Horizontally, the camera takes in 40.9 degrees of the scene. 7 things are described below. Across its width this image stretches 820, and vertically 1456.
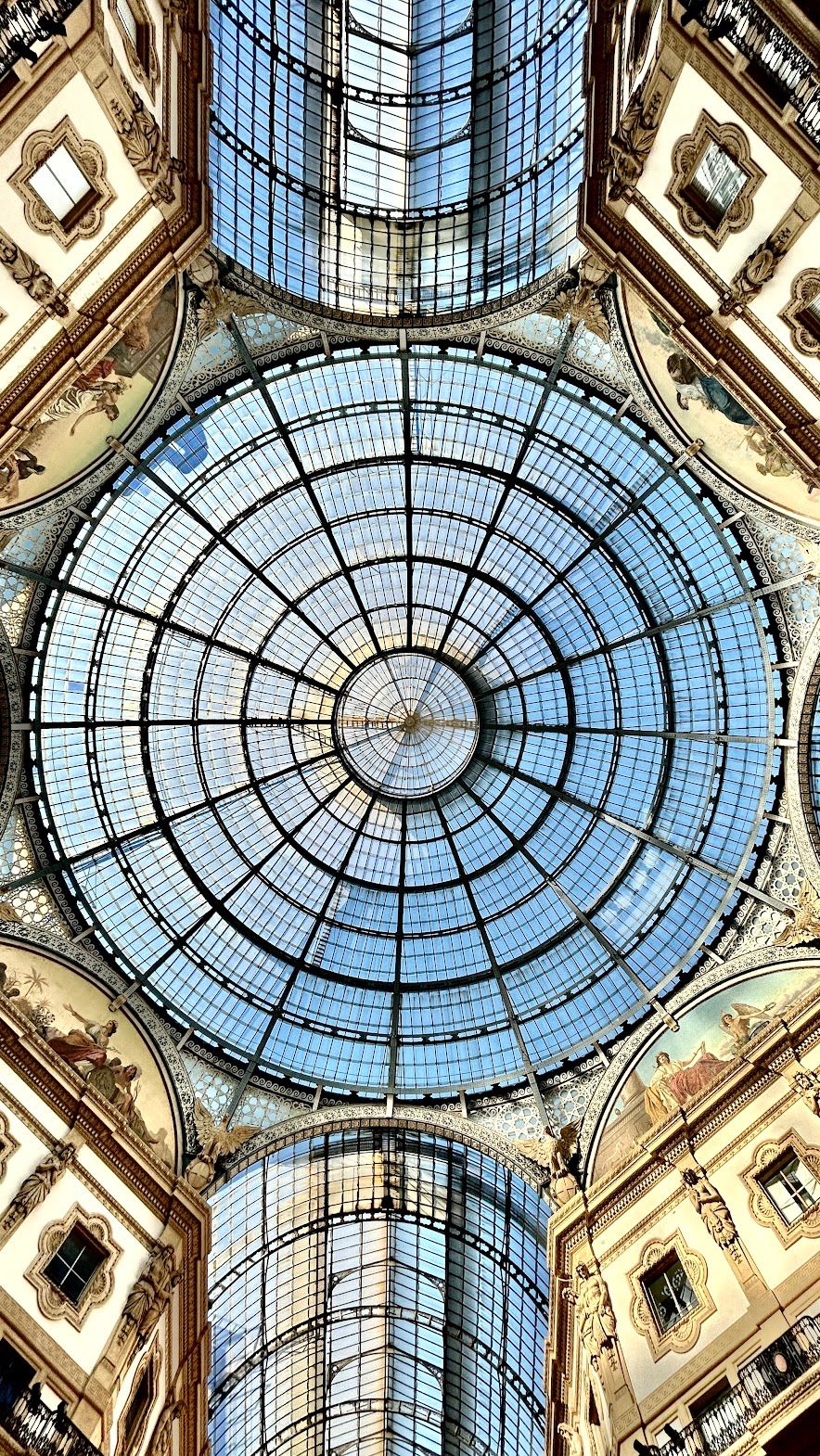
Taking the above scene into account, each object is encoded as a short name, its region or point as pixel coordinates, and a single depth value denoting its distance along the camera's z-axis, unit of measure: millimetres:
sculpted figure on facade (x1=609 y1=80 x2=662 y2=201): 18047
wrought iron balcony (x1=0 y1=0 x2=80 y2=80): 13727
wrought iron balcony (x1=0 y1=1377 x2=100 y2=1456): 15304
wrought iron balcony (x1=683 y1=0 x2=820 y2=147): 14516
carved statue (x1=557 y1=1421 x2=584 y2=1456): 20292
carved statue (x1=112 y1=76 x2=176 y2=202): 17531
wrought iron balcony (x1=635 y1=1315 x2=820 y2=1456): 15031
